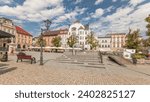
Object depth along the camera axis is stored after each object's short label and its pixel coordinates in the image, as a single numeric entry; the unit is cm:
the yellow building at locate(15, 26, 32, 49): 3245
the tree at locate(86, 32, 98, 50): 2981
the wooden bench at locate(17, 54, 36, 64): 834
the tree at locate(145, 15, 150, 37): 1260
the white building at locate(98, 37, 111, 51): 4167
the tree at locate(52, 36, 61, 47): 3469
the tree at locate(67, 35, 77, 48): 3065
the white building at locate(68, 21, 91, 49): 3492
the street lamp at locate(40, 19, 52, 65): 803
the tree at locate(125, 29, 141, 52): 1934
